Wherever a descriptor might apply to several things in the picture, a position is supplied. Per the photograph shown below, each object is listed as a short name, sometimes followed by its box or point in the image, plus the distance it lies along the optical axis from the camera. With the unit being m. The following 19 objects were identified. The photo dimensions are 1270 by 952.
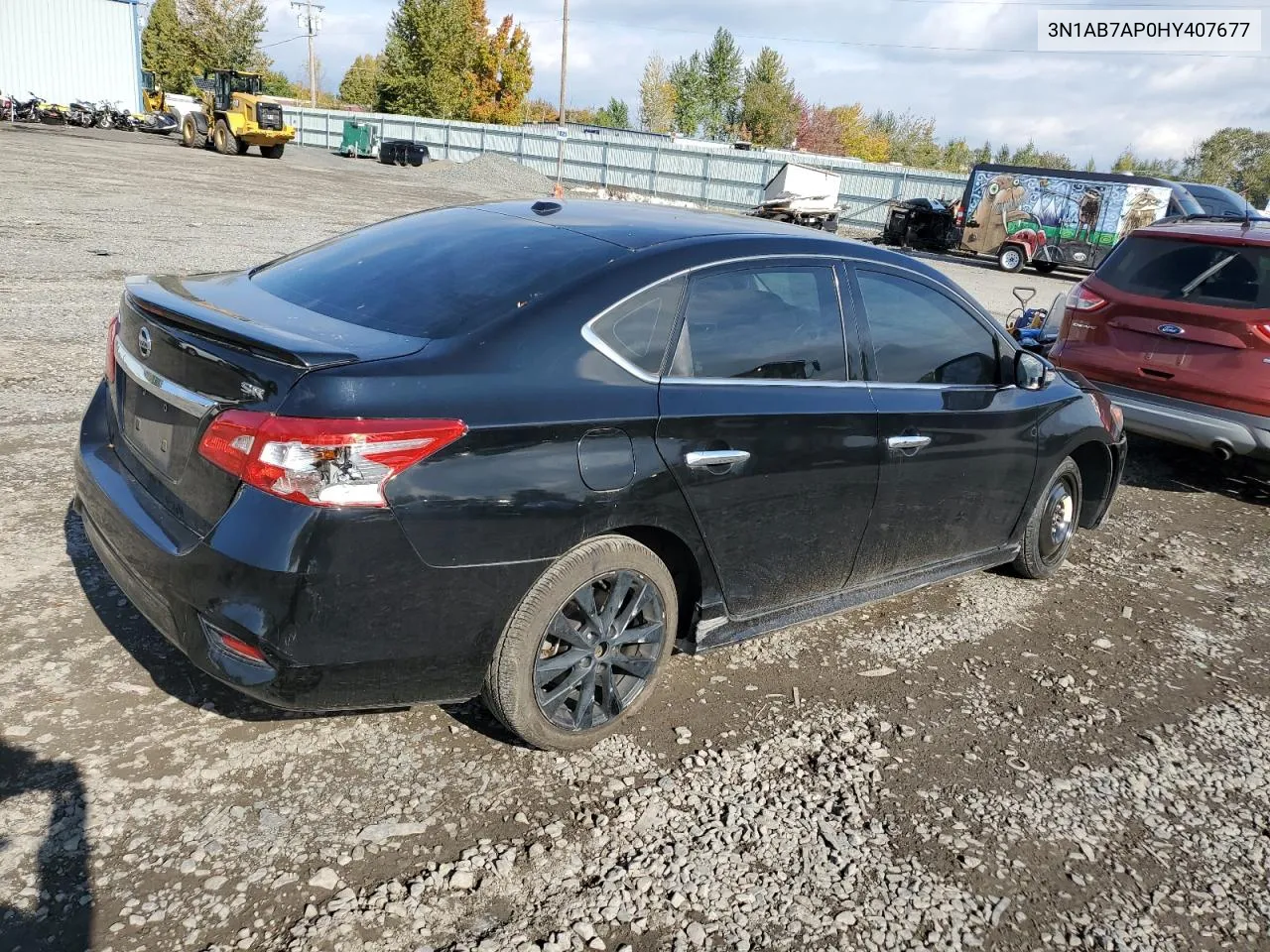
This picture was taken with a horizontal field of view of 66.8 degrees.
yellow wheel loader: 38.12
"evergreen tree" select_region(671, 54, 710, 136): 84.81
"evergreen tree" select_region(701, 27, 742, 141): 84.19
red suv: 6.08
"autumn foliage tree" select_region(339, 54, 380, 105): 90.12
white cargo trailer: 30.12
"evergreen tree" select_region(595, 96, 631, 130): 98.44
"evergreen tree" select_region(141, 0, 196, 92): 65.75
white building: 49.12
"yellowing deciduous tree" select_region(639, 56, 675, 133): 90.00
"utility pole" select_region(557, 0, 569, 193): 47.88
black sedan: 2.50
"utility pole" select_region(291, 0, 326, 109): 65.56
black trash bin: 46.56
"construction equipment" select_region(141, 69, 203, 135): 53.12
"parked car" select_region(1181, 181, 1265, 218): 24.92
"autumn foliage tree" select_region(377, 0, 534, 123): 59.62
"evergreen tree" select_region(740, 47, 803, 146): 85.19
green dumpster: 51.16
